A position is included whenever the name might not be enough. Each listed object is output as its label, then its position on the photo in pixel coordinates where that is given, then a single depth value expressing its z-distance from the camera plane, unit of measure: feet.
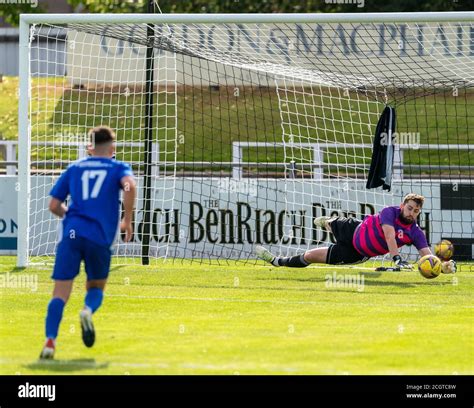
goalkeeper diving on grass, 45.83
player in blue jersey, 28.86
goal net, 49.52
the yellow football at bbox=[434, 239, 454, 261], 48.83
